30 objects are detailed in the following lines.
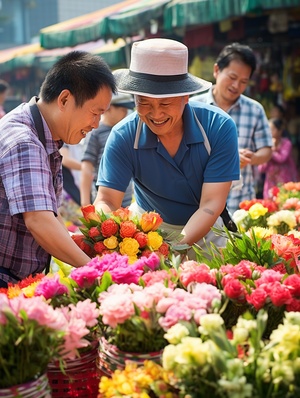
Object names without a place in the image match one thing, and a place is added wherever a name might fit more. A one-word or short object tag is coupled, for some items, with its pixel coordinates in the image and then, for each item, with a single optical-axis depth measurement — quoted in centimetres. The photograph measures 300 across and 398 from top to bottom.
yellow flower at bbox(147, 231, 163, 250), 277
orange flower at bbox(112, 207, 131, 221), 288
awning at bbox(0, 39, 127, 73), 1129
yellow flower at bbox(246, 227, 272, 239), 308
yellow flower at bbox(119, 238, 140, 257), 274
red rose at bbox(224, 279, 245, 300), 205
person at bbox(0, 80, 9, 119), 909
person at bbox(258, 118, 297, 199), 770
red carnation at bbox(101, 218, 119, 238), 280
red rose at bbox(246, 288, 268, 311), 205
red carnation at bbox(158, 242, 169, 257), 280
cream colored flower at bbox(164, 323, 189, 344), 175
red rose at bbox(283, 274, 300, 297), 215
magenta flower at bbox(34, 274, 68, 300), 210
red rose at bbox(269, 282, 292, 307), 205
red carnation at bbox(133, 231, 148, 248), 277
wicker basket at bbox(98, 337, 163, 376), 188
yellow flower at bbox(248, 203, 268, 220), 408
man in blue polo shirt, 304
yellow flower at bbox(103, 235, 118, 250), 278
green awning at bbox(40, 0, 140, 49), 885
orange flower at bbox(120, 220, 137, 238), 278
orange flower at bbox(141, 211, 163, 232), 282
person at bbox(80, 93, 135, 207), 564
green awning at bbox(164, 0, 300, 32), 618
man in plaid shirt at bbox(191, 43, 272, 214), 479
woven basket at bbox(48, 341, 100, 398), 204
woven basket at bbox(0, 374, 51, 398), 173
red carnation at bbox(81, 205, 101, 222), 290
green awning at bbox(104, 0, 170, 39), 781
